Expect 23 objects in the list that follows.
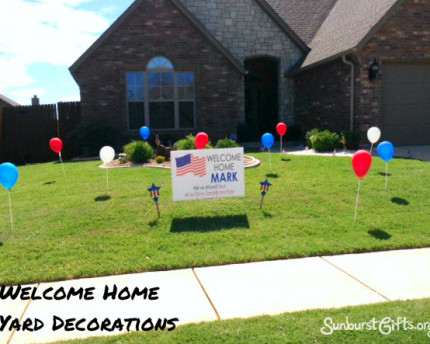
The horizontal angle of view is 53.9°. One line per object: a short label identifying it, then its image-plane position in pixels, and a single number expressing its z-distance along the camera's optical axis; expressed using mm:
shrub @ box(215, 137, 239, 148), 11812
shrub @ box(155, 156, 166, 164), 11741
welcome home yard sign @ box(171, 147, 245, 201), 6984
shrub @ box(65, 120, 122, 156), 15289
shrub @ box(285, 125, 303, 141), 19188
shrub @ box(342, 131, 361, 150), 13781
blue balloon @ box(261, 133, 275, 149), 10641
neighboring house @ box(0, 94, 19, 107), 38738
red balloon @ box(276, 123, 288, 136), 11612
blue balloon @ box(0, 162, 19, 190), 6570
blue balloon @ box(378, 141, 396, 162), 8445
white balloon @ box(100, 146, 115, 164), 8898
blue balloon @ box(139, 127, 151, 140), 13141
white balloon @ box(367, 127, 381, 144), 9695
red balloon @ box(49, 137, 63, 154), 10570
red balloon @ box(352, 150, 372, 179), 6750
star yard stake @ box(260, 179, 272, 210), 7156
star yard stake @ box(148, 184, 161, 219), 6807
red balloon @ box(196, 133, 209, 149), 9602
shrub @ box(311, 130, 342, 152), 13508
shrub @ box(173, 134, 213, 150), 11641
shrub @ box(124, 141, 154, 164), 11844
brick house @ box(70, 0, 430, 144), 14453
